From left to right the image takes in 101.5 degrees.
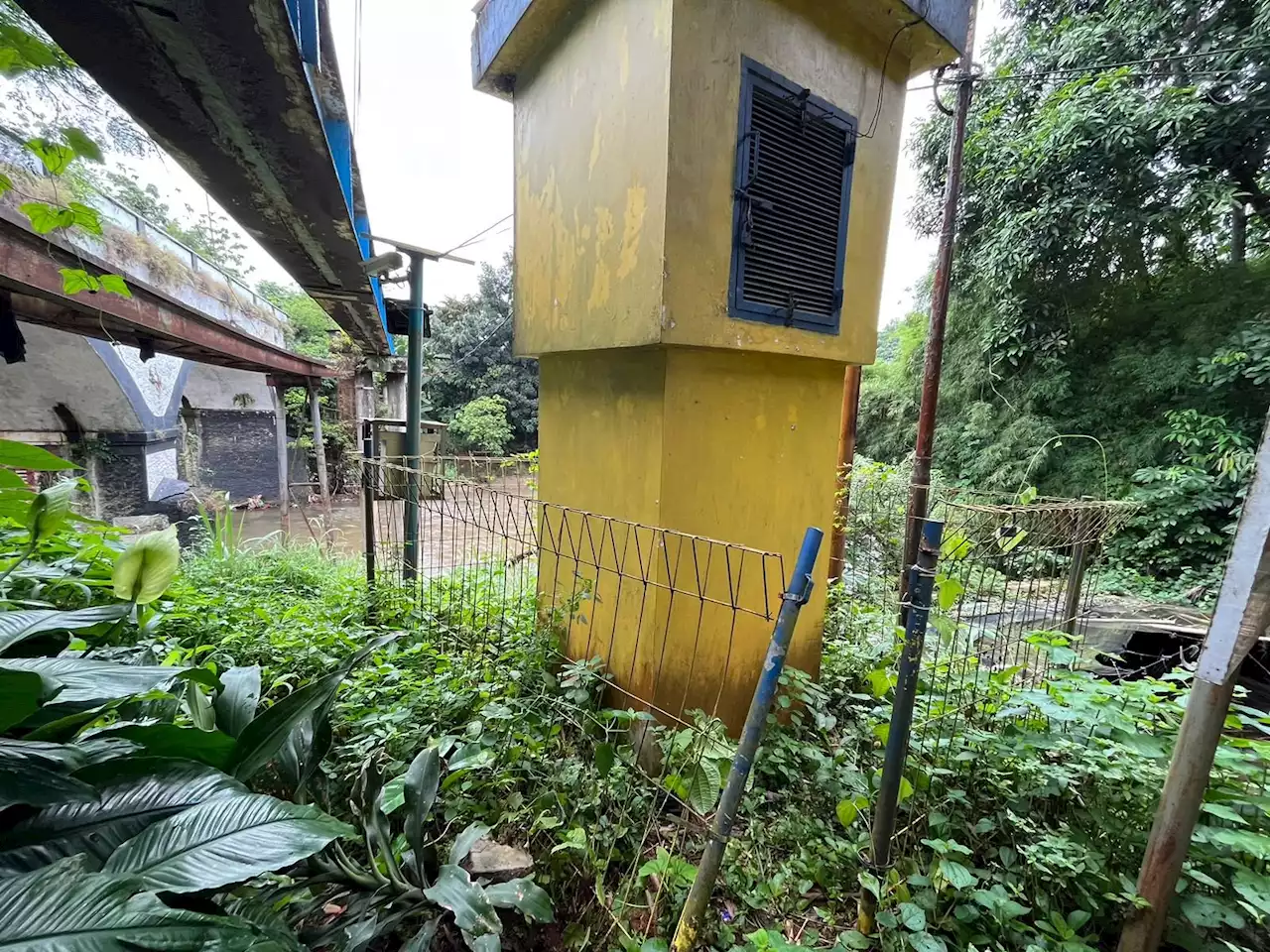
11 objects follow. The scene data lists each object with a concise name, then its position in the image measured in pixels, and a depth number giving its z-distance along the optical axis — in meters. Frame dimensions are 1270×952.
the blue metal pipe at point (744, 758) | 1.28
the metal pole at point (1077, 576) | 3.22
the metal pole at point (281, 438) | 8.60
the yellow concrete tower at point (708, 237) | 1.88
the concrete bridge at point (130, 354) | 2.80
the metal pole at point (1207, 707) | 1.05
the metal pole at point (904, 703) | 1.32
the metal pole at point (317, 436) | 9.41
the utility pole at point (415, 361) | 4.20
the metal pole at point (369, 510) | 3.24
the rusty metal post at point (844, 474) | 4.38
